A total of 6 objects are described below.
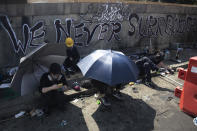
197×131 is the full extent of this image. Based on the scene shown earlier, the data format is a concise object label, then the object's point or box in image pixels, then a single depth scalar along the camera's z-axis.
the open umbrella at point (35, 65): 3.91
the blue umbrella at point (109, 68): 4.03
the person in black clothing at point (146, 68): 6.37
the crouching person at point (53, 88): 4.15
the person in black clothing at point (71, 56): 6.73
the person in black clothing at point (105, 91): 4.86
